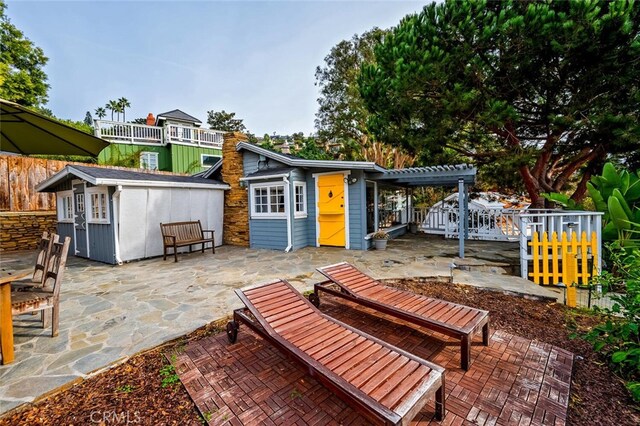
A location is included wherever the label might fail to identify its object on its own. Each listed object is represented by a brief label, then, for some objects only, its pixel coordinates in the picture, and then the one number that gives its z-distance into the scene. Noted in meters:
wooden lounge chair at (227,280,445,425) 1.61
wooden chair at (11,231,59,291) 3.19
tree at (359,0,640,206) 6.17
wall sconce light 8.16
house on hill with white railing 15.44
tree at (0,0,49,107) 15.95
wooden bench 7.32
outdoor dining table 2.48
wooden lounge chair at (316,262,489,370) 2.51
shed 7.07
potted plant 8.14
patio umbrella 2.96
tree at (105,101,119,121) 30.64
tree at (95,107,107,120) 31.30
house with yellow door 8.12
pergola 6.83
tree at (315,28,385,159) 16.95
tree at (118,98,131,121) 30.92
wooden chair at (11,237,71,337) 2.78
